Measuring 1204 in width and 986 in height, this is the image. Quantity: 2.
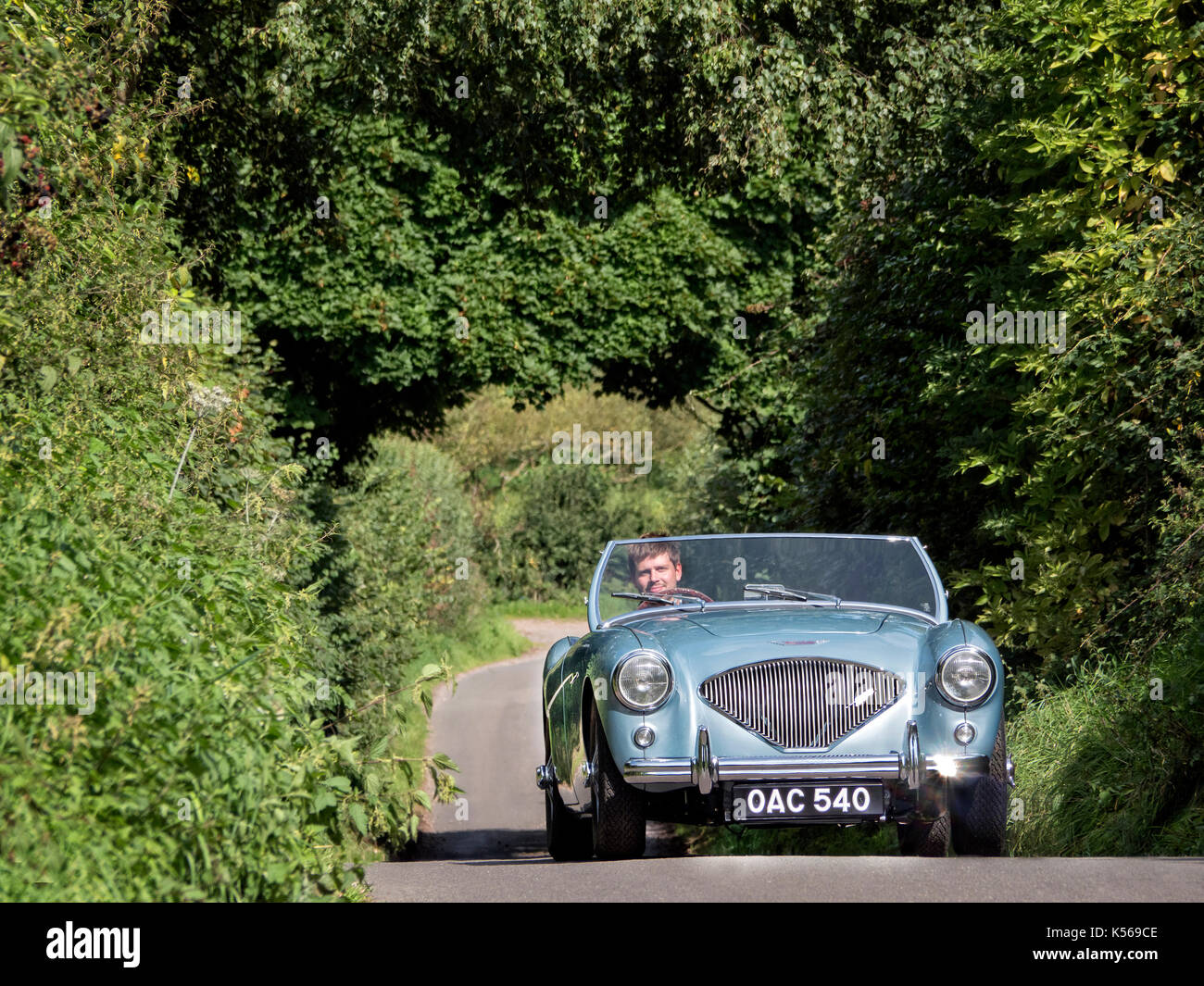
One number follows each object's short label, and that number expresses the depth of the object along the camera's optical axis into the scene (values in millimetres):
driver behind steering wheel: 15477
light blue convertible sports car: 12187
